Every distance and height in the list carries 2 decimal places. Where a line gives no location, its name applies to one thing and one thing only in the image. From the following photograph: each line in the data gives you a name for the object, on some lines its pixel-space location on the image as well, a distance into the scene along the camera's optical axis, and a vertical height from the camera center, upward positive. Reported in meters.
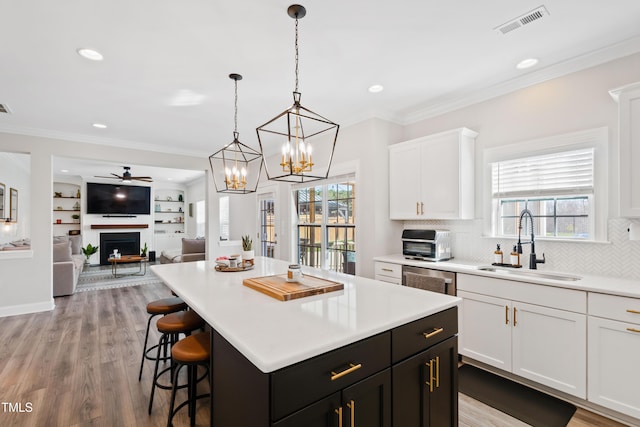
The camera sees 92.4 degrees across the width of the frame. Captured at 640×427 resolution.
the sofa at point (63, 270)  5.26 -0.98
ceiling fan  7.23 +0.88
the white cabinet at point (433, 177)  3.12 +0.42
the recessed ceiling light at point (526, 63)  2.56 +1.30
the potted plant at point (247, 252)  2.95 -0.36
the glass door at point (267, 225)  5.76 -0.20
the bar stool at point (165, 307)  2.54 -0.78
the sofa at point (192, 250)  6.59 -0.79
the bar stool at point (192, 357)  1.74 -0.81
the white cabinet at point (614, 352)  1.90 -0.87
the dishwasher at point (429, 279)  2.81 -0.62
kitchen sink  2.45 -0.49
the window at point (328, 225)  4.16 -0.15
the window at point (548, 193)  2.57 +0.20
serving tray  2.67 -0.48
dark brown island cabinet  1.05 -0.68
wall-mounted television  8.94 +0.45
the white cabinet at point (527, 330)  2.13 -0.89
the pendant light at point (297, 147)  1.84 +1.02
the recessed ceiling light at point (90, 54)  2.37 +1.26
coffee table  7.06 -1.07
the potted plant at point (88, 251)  8.31 -1.01
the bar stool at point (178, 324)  2.17 -0.79
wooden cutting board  1.75 -0.45
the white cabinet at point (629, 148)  2.04 +0.46
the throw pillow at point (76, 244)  7.76 -0.79
